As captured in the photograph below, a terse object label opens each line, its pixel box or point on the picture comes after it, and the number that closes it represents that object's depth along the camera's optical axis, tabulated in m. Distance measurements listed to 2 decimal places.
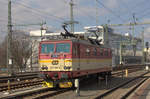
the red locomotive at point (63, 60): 13.41
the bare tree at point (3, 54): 47.75
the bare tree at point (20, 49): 38.81
